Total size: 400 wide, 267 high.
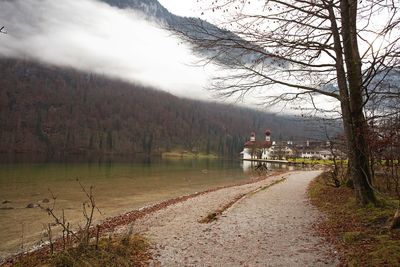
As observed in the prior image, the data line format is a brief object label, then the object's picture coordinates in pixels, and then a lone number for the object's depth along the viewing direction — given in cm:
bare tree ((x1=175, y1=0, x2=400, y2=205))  816
